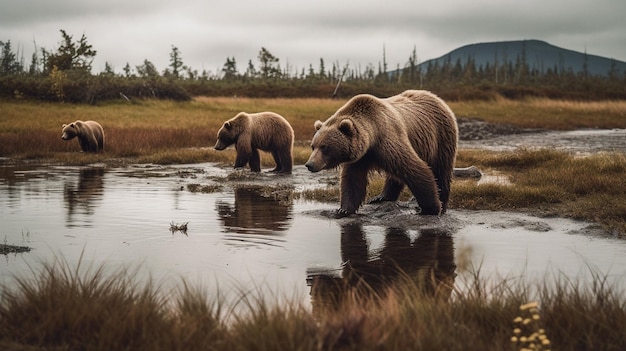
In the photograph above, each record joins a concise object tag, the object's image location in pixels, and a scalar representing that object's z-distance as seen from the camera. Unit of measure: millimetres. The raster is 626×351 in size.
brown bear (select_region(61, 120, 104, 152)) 22984
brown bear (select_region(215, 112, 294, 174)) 17719
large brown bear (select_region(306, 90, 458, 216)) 8977
